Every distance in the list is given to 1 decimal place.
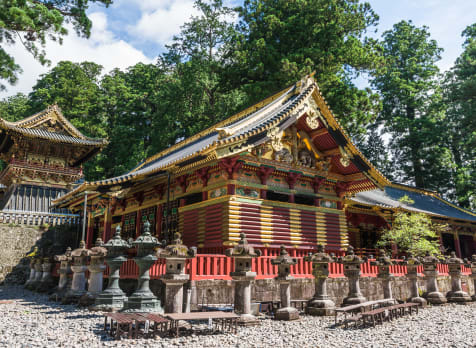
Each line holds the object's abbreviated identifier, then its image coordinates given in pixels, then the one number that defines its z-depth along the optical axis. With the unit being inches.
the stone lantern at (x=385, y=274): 483.2
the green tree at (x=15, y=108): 1681.7
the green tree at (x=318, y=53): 1123.3
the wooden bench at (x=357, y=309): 333.4
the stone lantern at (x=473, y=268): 598.7
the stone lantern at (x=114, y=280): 401.4
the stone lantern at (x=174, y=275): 319.3
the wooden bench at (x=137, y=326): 263.9
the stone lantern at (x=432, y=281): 539.5
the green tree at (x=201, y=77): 1226.0
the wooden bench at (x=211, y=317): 270.2
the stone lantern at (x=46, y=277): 658.8
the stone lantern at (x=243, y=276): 334.0
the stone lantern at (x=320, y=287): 402.3
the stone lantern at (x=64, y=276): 540.4
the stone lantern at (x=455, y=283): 560.9
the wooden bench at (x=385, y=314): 342.3
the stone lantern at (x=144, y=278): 342.3
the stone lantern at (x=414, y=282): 503.8
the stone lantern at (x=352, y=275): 430.6
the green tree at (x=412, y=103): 1486.2
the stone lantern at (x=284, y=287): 364.2
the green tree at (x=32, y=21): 514.3
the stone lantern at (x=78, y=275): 486.2
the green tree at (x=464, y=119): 1291.8
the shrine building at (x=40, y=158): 1163.9
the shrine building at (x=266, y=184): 528.1
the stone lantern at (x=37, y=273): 688.2
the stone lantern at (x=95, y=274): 442.9
